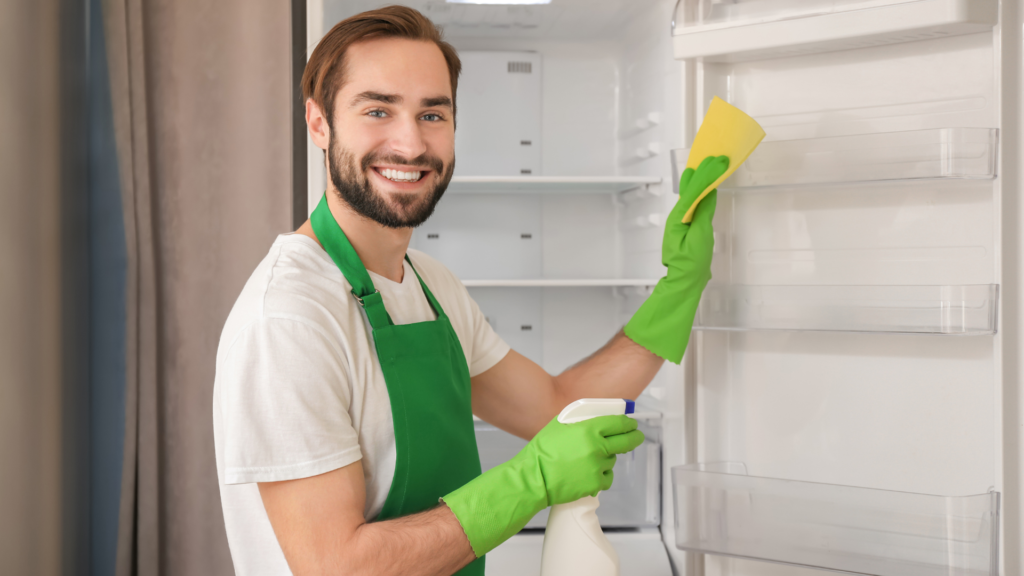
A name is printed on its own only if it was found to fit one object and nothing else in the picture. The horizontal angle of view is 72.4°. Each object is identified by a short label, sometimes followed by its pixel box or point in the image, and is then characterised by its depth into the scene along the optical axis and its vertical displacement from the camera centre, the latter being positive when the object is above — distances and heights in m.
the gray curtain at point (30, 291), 1.24 -0.01
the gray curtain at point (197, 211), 1.53 +0.16
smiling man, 0.86 -0.14
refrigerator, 1.12 -0.02
